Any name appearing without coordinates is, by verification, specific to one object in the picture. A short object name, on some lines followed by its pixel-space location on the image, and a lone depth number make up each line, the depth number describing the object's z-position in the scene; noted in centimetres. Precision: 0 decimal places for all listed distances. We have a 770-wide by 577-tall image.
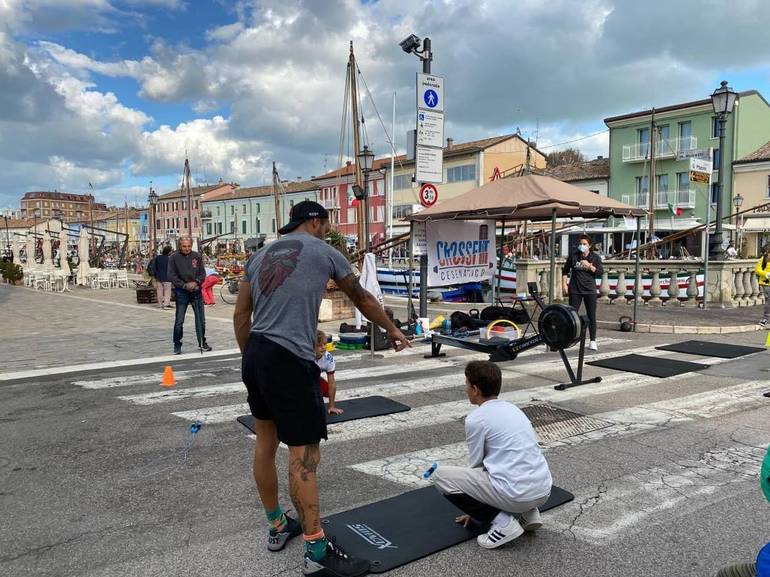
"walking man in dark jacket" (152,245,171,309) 1755
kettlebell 1262
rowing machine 710
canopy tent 988
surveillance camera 1172
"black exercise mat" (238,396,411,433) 601
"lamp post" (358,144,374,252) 2006
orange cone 771
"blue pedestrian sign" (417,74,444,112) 1155
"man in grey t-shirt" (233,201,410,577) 298
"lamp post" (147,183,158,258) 4195
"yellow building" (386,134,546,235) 5566
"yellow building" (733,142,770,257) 3809
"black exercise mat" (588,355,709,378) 847
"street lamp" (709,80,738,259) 1466
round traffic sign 1214
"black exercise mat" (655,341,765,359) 990
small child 604
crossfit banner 1085
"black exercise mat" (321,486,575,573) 333
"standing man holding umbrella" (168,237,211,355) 1002
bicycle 2124
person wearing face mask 980
